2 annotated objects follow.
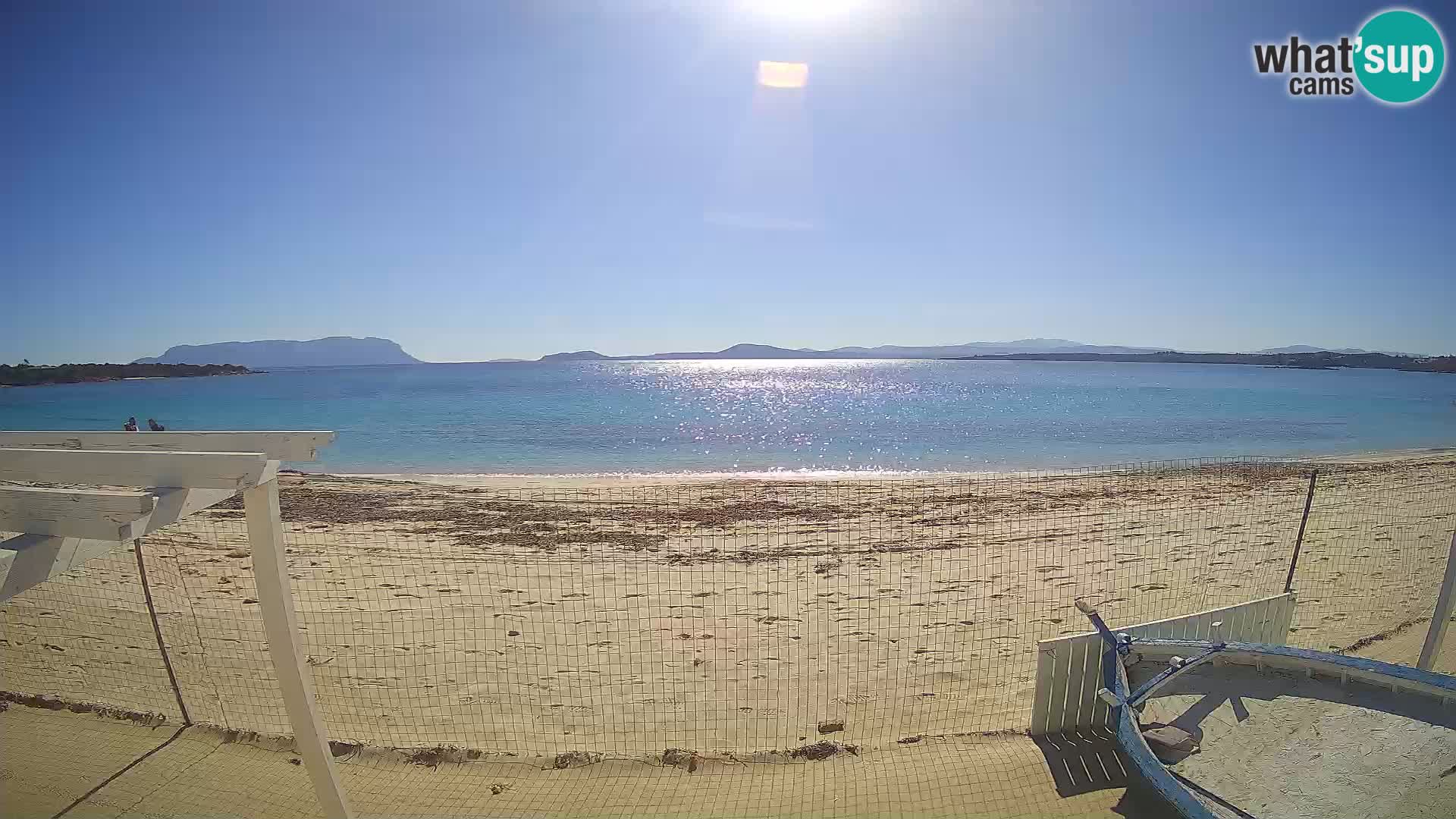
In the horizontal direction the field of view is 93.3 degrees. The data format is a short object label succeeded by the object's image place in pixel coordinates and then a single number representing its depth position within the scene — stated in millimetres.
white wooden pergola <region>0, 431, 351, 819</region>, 2344
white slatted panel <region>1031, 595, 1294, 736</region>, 4793
